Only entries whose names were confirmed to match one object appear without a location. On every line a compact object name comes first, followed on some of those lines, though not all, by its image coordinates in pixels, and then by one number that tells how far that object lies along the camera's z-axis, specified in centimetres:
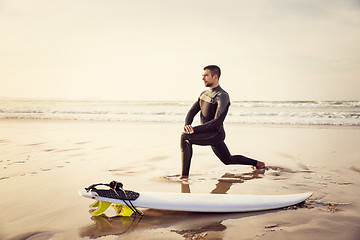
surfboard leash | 276
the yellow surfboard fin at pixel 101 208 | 279
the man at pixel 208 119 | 411
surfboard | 276
